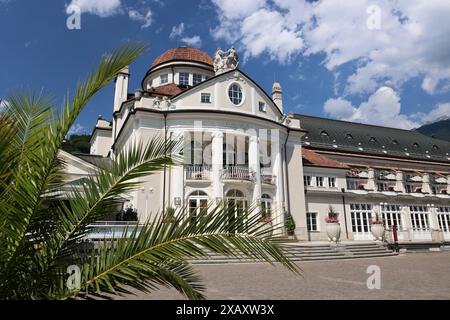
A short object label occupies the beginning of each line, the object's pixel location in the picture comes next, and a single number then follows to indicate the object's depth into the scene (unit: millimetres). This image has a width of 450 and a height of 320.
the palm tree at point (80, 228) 2992
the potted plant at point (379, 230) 22420
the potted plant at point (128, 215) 20322
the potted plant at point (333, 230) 20391
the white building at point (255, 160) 22891
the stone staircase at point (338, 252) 16203
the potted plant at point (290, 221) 24519
